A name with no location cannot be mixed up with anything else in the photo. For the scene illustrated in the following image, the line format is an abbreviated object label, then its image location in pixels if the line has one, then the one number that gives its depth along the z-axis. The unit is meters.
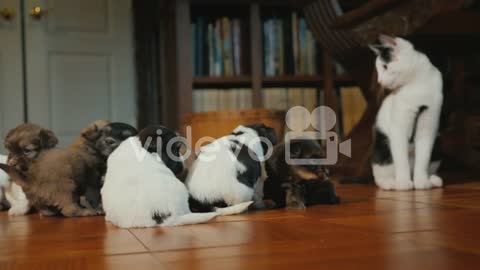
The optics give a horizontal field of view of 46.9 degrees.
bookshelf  2.96
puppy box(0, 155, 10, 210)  1.62
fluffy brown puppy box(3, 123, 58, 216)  1.43
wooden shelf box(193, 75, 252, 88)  3.03
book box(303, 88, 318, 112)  3.21
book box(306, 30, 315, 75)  3.24
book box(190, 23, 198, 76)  3.06
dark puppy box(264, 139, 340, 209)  1.44
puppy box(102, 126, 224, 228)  1.14
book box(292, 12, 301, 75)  3.22
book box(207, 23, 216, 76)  3.08
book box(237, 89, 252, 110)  3.10
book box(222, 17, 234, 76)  3.11
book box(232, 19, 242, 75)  3.12
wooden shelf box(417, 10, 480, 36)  1.87
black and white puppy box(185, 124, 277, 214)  1.33
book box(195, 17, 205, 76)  3.07
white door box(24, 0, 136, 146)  3.28
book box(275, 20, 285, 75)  3.18
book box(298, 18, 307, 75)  3.23
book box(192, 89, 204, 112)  3.02
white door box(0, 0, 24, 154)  3.20
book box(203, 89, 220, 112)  3.04
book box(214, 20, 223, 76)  3.10
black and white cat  1.83
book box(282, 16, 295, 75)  3.20
